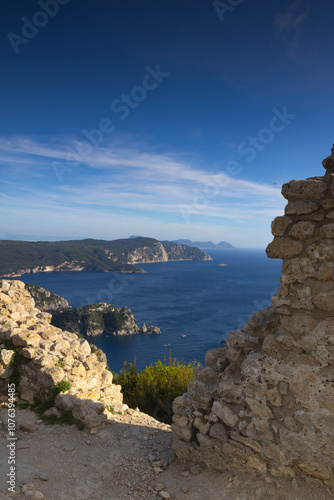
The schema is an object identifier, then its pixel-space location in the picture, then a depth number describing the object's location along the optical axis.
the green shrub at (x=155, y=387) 11.35
